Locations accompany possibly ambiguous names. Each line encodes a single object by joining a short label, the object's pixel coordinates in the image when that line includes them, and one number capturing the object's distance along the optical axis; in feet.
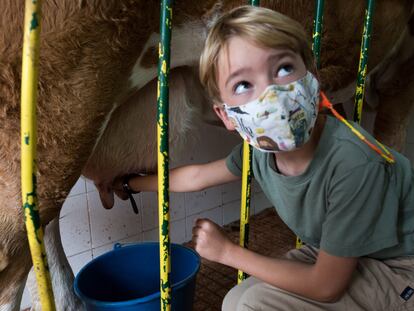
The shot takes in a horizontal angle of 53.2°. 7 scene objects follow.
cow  2.52
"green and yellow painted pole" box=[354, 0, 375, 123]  3.14
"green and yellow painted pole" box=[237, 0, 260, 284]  2.87
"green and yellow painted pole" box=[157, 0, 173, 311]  2.10
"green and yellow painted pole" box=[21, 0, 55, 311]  1.62
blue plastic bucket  3.64
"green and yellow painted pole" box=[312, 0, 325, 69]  2.96
